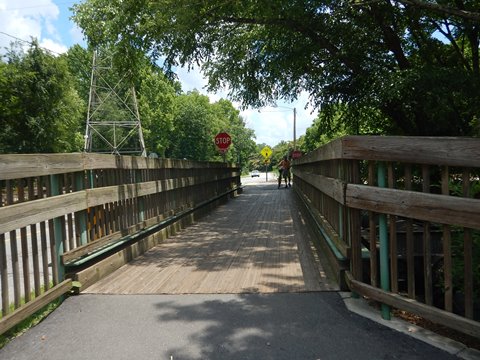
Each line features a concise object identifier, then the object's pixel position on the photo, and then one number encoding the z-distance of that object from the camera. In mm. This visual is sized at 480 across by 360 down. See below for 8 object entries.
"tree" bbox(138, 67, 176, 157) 53688
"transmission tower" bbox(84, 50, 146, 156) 51938
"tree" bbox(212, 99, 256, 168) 77994
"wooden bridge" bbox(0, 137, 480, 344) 3170
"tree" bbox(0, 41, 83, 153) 28516
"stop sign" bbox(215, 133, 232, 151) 17234
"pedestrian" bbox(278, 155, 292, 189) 24719
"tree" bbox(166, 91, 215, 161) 55062
